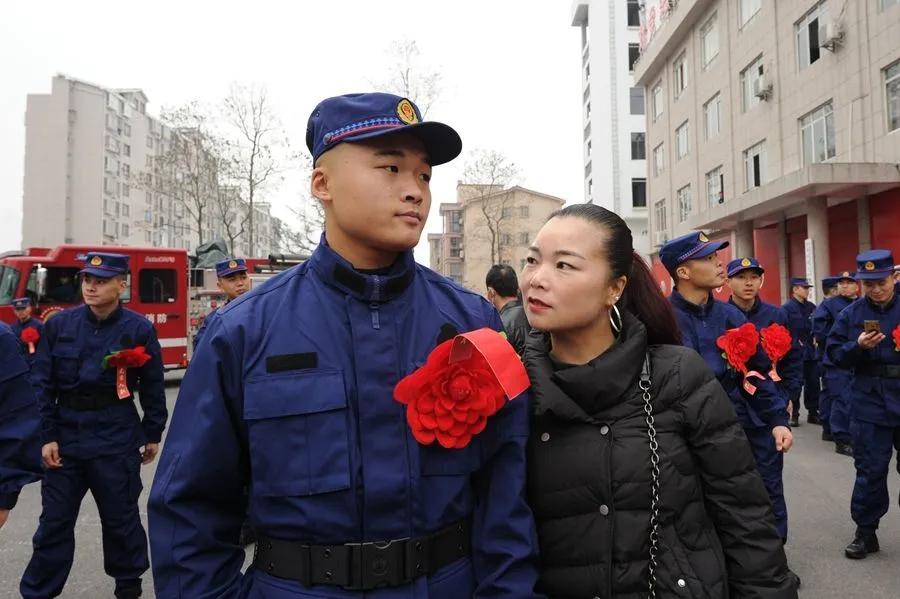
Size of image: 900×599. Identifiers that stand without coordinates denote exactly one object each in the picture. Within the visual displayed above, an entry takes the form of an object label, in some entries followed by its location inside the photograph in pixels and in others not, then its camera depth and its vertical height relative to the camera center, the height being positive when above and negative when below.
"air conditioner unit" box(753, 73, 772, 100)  18.92 +7.21
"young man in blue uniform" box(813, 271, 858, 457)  6.61 -0.73
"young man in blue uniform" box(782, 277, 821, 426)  9.39 -0.30
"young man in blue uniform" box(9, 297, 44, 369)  9.40 +0.12
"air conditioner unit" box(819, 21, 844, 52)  15.17 +7.09
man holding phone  4.52 -0.50
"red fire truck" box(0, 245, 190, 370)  13.09 +0.96
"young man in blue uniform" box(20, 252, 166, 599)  3.81 -0.70
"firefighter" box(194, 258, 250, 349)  6.92 +0.55
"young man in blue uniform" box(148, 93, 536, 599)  1.48 -0.30
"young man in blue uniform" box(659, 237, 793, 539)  3.88 -0.10
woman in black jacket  1.75 -0.42
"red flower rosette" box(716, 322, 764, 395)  3.79 -0.16
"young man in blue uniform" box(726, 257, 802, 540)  5.39 +0.15
